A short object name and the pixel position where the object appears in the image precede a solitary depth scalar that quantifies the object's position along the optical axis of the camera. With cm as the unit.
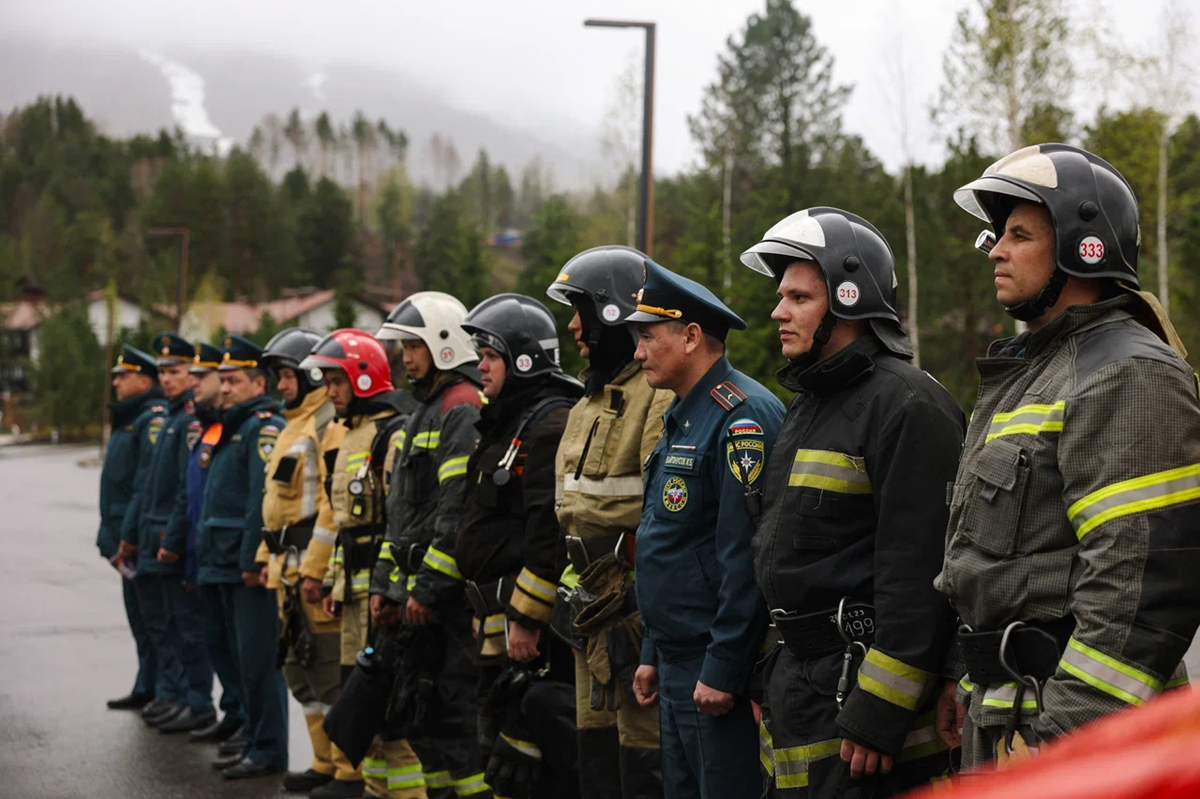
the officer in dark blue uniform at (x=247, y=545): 878
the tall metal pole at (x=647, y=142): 1670
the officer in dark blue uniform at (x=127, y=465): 1125
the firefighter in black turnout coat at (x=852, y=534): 377
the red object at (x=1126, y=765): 79
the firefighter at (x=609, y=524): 527
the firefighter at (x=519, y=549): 599
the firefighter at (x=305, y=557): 831
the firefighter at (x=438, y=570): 678
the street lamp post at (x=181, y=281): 4225
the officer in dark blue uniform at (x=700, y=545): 453
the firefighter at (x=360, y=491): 775
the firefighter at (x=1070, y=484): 297
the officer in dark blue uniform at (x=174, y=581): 1018
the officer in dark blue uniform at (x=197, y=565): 974
